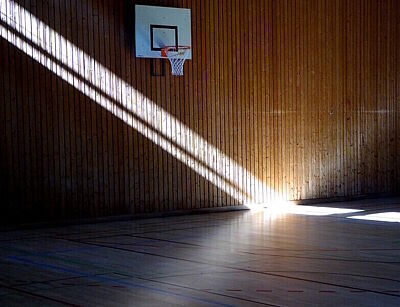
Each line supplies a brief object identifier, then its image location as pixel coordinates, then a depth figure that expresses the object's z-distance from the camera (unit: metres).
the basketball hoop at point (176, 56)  14.13
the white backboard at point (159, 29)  13.73
